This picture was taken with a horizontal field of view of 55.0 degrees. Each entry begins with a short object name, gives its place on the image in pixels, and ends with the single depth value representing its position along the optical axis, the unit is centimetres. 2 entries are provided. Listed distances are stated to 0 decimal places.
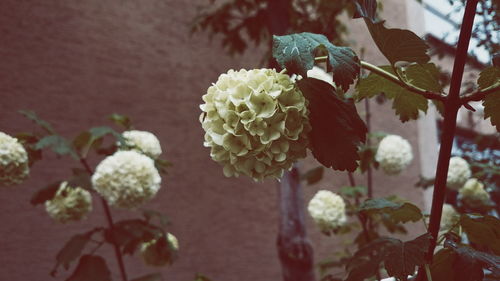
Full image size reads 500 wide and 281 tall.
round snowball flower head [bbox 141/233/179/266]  178
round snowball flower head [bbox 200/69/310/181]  71
